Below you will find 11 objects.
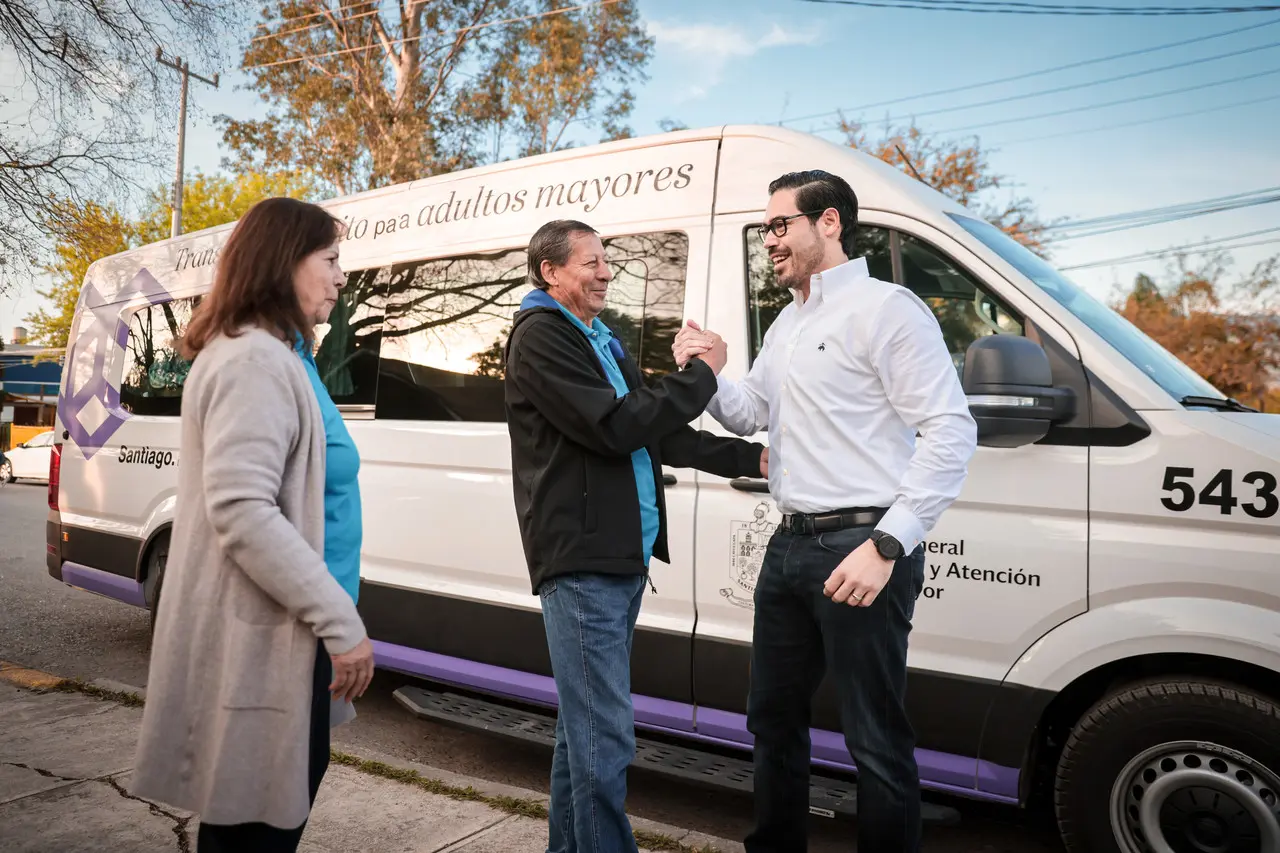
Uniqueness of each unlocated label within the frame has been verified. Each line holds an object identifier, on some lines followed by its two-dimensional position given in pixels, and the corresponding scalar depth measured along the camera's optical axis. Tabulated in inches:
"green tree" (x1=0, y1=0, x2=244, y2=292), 251.6
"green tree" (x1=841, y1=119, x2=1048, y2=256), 855.1
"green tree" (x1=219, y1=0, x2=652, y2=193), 851.4
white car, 846.5
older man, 90.7
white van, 105.0
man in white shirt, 86.7
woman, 67.1
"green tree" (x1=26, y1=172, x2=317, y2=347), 1139.8
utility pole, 832.7
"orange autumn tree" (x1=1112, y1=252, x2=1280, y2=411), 1123.3
